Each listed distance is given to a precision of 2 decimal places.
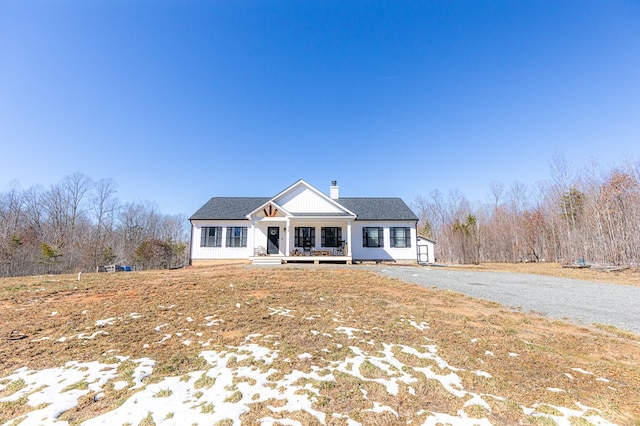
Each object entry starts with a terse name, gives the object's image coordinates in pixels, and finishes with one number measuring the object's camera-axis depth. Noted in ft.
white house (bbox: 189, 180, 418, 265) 62.39
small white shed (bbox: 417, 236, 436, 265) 91.04
